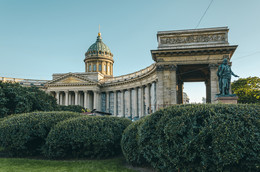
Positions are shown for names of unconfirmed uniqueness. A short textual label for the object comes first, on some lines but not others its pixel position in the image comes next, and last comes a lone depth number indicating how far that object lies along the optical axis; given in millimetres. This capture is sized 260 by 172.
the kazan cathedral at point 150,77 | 30141
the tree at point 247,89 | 51562
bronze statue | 17625
